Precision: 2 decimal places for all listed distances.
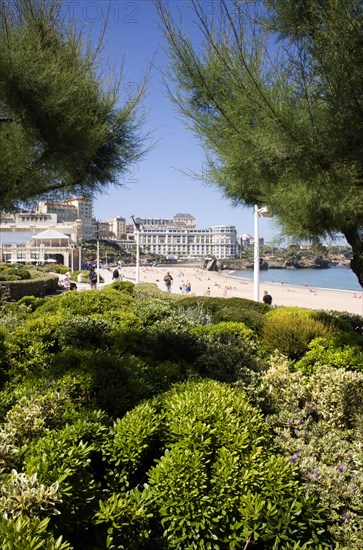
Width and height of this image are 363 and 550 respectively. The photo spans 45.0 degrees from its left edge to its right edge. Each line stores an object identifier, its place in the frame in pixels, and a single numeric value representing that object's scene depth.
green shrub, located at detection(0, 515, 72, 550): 1.81
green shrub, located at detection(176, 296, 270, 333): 7.78
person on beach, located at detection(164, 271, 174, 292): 26.50
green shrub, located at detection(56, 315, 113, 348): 5.70
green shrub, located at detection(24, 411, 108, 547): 2.42
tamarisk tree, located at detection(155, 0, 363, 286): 3.22
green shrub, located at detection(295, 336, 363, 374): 5.52
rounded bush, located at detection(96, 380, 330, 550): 2.56
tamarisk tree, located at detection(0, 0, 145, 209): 3.50
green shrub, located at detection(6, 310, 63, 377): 4.67
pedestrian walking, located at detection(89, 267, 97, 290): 25.17
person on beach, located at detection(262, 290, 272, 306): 17.91
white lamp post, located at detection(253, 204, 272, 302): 12.80
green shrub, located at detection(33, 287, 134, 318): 7.92
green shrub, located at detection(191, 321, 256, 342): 6.57
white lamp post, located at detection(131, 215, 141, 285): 23.41
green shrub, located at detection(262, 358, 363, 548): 2.91
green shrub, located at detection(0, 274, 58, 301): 19.28
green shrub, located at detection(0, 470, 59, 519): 2.20
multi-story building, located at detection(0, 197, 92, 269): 60.95
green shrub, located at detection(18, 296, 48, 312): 11.51
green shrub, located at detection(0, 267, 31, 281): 25.19
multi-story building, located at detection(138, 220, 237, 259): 172.25
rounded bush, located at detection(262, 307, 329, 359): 6.37
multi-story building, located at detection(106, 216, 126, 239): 187.21
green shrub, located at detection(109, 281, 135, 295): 15.81
